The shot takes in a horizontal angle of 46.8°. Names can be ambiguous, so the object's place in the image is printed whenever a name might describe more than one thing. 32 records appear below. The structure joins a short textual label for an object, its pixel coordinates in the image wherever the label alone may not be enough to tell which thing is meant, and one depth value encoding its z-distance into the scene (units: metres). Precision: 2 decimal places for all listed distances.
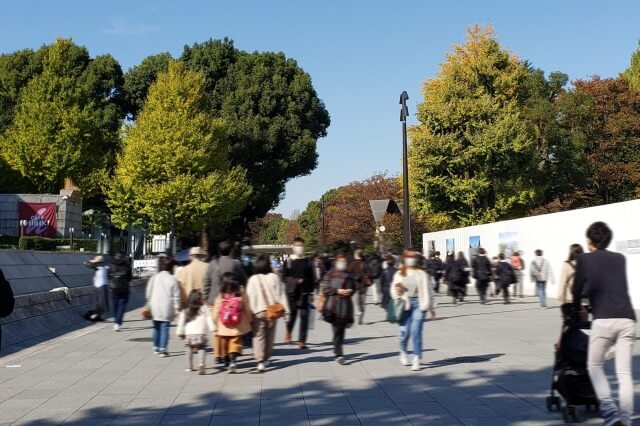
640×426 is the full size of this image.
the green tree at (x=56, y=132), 46.59
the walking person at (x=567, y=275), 10.70
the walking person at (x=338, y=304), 10.07
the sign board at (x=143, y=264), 35.62
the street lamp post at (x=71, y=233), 36.34
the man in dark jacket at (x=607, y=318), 5.82
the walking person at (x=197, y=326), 9.55
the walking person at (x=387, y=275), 17.80
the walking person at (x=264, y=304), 9.48
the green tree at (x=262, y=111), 51.06
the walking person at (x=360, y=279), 16.19
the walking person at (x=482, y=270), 21.56
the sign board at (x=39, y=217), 39.62
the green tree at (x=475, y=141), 37.88
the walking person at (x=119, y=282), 14.78
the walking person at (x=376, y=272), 21.00
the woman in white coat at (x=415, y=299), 9.55
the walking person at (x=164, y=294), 10.82
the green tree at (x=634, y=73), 47.34
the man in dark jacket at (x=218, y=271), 10.76
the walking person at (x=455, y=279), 22.16
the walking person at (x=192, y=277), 10.96
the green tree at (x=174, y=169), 42.88
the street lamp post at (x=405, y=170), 22.80
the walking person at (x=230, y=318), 9.32
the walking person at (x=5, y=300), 5.18
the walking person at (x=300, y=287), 11.97
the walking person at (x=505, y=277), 21.88
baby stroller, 6.36
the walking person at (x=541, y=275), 19.84
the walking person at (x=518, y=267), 24.42
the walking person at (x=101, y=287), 15.96
